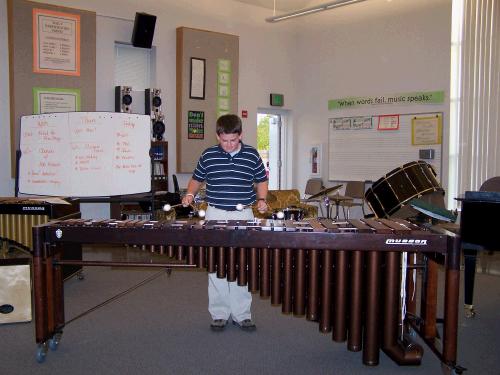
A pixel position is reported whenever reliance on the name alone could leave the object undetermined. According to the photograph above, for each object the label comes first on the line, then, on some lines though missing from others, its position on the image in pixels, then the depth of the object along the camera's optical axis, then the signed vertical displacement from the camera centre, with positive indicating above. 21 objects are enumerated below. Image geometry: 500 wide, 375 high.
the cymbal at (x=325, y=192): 6.79 -0.45
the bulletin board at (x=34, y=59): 6.52 +1.21
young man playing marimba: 3.52 -0.24
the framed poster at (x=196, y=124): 7.95 +0.49
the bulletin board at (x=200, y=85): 7.87 +1.10
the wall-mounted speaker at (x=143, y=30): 7.27 +1.78
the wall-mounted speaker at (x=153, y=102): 7.45 +0.77
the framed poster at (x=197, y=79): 7.94 +1.17
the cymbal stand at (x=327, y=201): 7.44 -0.63
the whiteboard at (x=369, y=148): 7.76 +0.16
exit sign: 9.05 +1.00
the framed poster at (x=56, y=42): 6.64 +1.46
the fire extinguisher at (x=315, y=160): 9.08 -0.05
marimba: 2.76 -0.60
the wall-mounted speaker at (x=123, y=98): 7.20 +0.79
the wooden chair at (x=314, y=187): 8.81 -0.50
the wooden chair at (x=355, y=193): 8.14 -0.56
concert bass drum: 4.59 -0.25
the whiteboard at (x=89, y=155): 4.91 +0.01
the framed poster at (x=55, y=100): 6.67 +0.72
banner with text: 7.46 +0.89
